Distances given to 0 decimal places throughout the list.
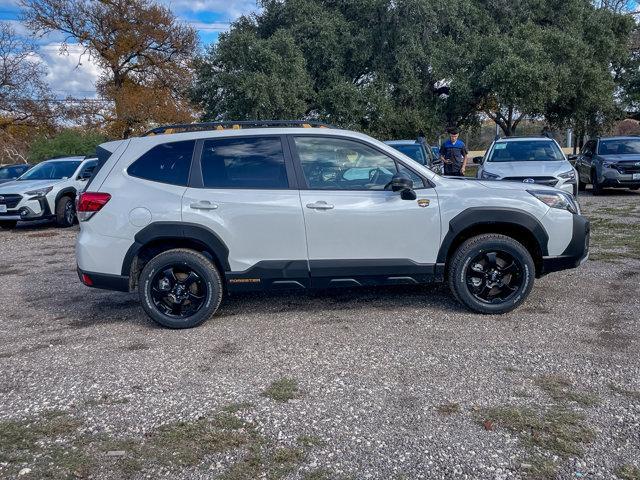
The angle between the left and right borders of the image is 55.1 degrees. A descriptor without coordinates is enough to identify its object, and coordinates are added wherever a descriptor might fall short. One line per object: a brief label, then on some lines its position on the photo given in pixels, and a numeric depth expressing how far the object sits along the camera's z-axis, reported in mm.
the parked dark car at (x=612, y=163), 16156
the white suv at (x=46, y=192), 13219
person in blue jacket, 12375
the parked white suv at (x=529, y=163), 11633
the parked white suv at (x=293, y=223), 5594
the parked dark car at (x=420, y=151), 11726
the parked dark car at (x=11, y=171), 19047
